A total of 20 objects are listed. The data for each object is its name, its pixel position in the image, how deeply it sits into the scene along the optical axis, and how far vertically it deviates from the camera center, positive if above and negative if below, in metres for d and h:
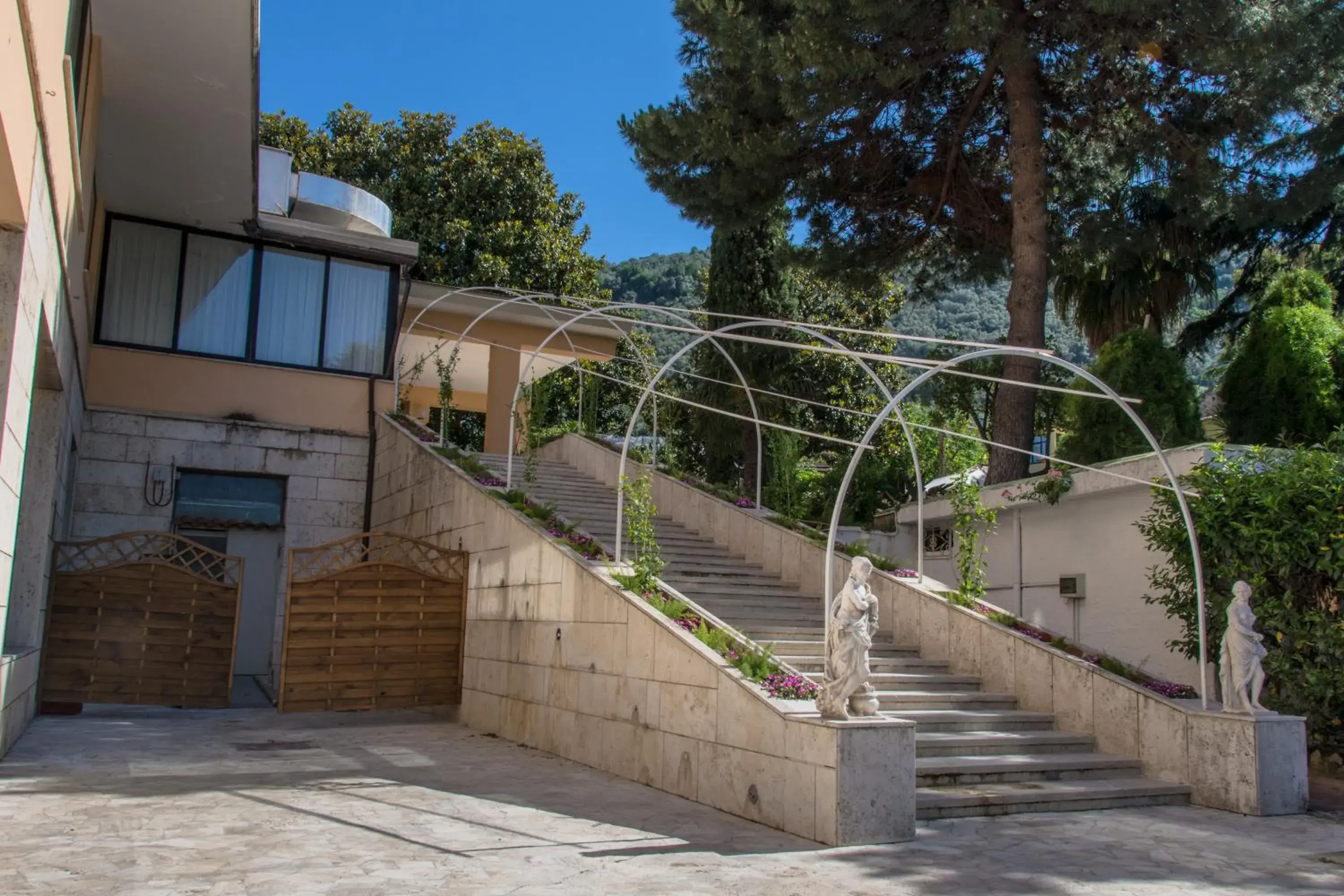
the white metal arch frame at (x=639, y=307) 10.55 +2.79
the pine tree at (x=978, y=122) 12.43 +6.47
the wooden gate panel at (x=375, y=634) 12.55 -0.48
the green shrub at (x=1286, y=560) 9.17 +0.57
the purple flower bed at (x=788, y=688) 7.86 -0.59
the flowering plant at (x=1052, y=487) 12.21 +1.49
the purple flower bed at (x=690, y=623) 8.98 -0.16
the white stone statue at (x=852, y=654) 7.14 -0.29
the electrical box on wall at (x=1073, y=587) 12.35 +0.35
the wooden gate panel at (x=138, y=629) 12.07 -0.50
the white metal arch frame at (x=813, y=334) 9.64 +2.11
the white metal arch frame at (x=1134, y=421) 7.75 +1.27
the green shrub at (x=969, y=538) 11.11 +0.79
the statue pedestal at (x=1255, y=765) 8.16 -1.08
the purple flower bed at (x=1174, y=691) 9.20 -0.59
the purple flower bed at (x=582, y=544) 10.79 +0.58
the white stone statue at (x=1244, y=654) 8.40 -0.23
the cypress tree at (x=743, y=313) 20.09 +5.47
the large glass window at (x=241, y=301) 15.23 +4.26
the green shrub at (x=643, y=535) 9.90 +0.66
